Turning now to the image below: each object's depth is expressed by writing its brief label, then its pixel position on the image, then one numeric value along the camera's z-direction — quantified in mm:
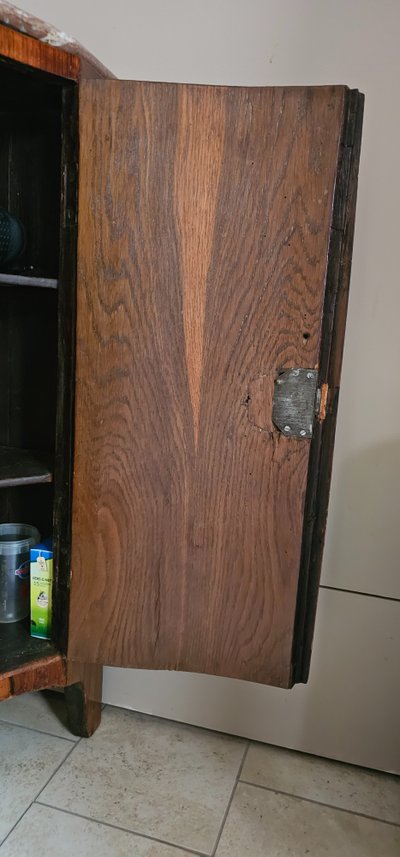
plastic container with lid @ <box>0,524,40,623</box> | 1420
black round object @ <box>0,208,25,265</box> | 1333
